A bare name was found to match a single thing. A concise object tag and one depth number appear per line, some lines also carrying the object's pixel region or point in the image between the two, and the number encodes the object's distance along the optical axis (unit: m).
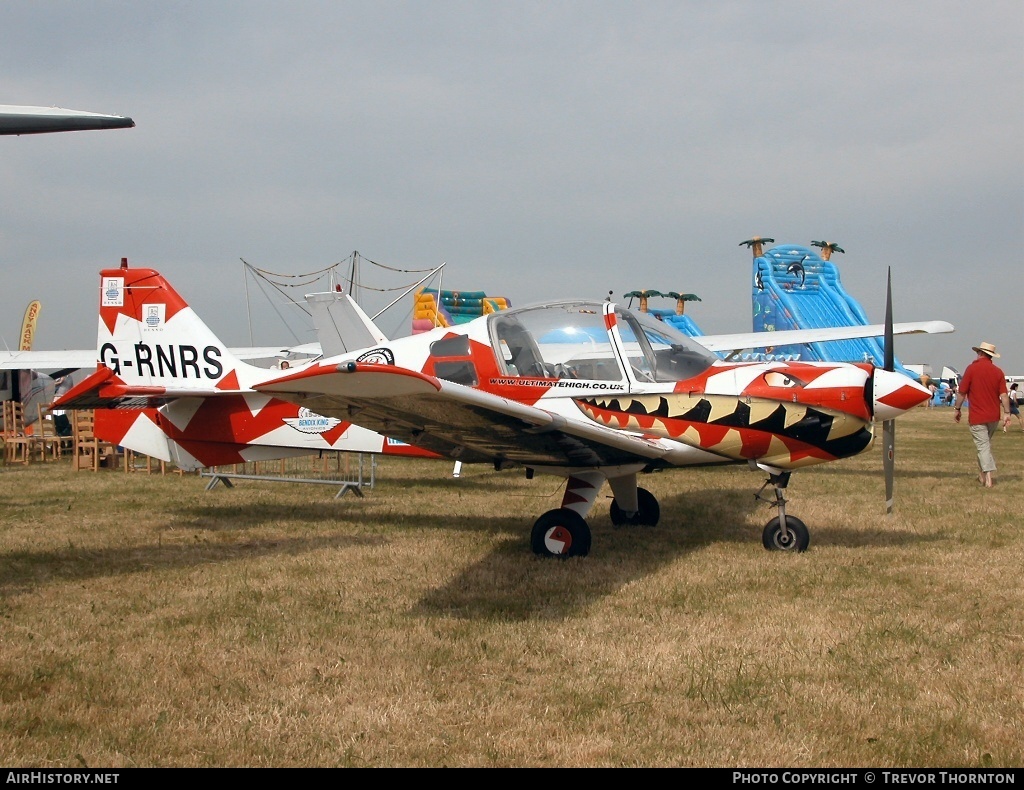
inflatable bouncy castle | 45.97
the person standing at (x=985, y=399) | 12.50
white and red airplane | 6.78
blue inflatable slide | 52.06
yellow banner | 40.09
